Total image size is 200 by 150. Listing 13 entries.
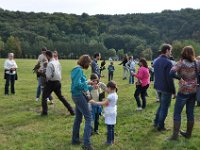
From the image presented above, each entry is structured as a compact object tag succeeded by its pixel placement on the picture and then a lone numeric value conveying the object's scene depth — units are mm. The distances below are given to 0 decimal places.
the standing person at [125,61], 17641
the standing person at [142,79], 8169
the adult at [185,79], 5349
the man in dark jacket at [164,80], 5887
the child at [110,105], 5384
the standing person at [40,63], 8426
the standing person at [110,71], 17279
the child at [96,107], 6008
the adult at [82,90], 5182
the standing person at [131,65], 15511
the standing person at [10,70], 10513
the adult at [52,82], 7420
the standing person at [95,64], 7938
